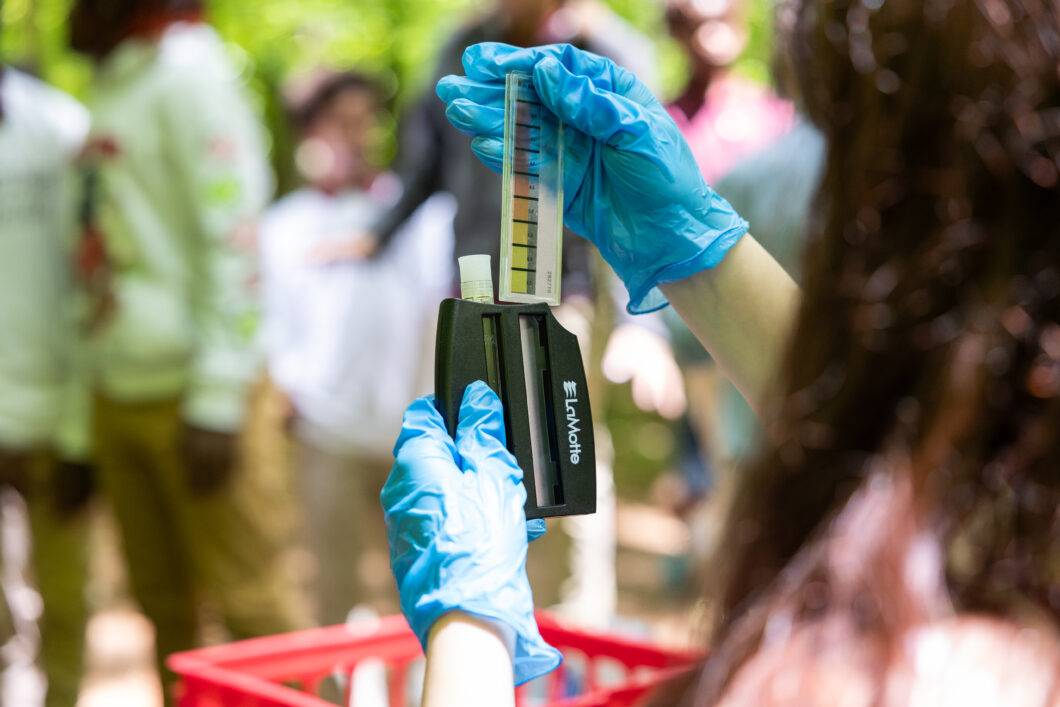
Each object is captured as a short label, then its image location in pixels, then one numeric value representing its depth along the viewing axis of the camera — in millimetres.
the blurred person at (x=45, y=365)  2648
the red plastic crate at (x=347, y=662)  1425
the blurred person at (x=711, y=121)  2721
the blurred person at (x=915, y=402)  806
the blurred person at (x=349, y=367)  3221
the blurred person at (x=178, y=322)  2512
